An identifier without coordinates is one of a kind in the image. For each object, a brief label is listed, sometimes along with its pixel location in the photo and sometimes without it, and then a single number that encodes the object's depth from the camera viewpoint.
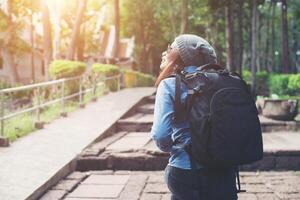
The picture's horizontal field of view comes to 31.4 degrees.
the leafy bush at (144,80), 34.31
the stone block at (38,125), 10.70
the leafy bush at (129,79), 27.74
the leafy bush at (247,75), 37.39
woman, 2.99
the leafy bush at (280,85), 23.10
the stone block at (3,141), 8.66
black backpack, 2.83
